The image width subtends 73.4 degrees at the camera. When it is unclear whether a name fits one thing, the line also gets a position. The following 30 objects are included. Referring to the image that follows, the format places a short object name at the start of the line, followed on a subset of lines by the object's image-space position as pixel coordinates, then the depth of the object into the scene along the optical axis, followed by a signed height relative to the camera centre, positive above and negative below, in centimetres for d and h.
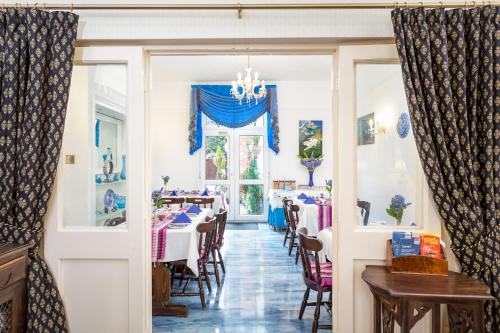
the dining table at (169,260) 301 -82
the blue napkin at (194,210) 404 -49
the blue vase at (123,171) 215 -1
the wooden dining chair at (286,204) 511 -55
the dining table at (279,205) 668 -74
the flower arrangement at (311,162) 744 +14
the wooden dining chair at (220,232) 381 -74
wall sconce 223 +26
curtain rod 199 +98
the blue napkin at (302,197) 543 -46
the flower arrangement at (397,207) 216 -26
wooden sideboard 175 -64
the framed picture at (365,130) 217 +25
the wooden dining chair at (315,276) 254 -89
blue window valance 743 +132
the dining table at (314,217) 436 -65
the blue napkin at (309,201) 478 -48
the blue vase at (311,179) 749 -25
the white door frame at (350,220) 209 -33
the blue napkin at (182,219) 334 -50
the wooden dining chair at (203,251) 311 -82
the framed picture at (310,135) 763 +75
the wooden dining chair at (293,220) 461 -75
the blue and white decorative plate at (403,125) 216 +28
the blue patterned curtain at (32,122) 194 +28
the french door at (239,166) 775 +7
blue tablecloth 670 -99
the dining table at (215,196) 606 -51
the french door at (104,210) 211 -26
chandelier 536 +137
